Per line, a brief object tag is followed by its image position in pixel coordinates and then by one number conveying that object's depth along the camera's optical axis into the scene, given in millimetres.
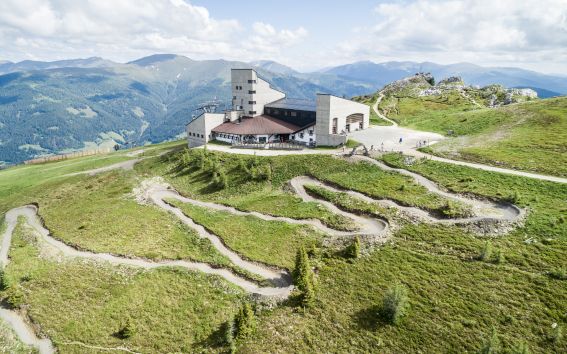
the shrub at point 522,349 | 27281
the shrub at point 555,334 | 29625
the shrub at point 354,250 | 42094
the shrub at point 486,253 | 38469
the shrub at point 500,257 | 37875
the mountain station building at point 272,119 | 85250
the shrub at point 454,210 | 46625
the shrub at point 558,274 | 34656
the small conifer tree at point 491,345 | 28203
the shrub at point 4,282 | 41812
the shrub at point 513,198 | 47469
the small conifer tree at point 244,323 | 33781
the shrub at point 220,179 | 69625
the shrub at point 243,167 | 71638
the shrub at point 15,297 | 39844
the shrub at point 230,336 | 32844
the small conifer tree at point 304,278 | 36500
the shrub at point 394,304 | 33562
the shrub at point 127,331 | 34812
